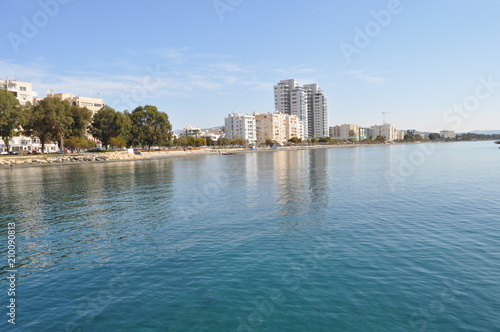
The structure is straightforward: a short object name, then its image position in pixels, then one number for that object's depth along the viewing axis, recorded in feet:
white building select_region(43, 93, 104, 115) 513.86
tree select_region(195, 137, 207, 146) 645.92
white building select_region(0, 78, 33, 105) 404.77
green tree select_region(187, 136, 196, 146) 619.26
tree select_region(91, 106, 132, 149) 388.37
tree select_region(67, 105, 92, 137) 362.12
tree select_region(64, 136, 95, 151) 350.23
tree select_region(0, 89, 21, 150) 268.62
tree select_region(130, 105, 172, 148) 437.99
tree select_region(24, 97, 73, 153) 309.01
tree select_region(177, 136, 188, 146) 633.61
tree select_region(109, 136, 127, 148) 379.96
